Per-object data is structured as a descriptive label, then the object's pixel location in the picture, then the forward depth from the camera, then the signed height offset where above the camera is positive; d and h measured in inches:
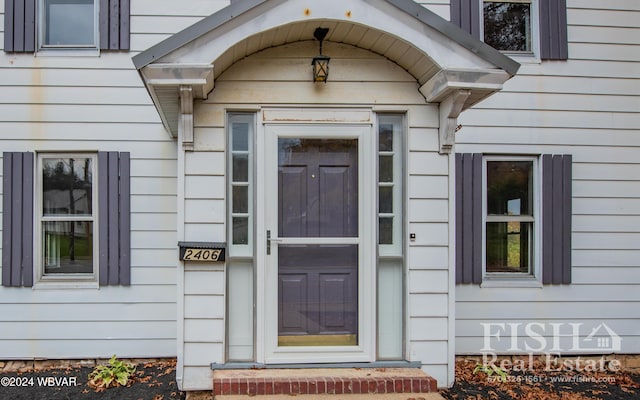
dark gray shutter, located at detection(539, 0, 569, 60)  160.6 +70.0
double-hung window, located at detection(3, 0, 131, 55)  150.1 +67.8
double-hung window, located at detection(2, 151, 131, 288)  149.1 -6.6
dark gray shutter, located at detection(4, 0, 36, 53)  149.7 +65.4
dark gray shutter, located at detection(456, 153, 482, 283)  156.2 -6.9
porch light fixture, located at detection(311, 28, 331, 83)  118.4 +41.2
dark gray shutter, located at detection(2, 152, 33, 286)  148.8 -6.2
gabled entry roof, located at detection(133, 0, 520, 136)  104.1 +44.3
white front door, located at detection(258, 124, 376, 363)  122.0 -11.3
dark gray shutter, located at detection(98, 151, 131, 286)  150.4 -6.8
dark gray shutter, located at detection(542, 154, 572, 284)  158.4 -7.2
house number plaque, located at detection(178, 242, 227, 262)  116.2 -14.2
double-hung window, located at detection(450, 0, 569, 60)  160.7 +74.2
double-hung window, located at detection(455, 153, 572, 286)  156.6 -5.7
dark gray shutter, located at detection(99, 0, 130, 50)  151.5 +67.4
